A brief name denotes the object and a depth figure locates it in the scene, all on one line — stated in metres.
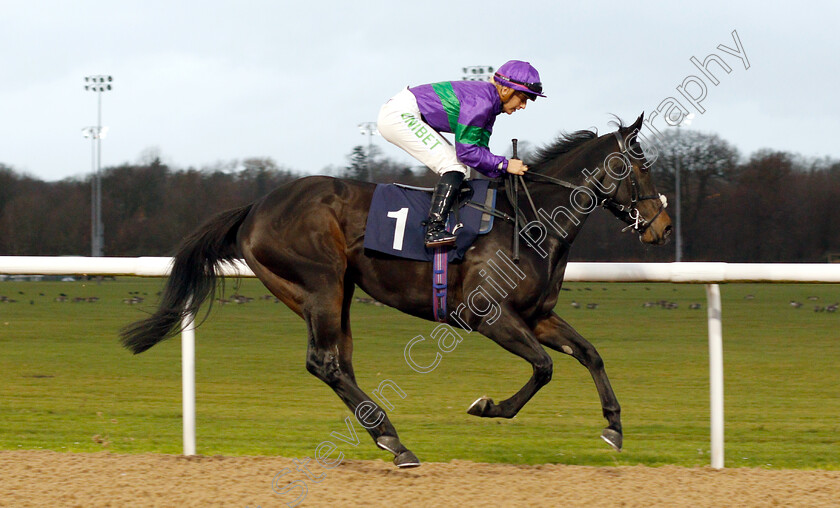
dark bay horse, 7.66
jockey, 7.69
